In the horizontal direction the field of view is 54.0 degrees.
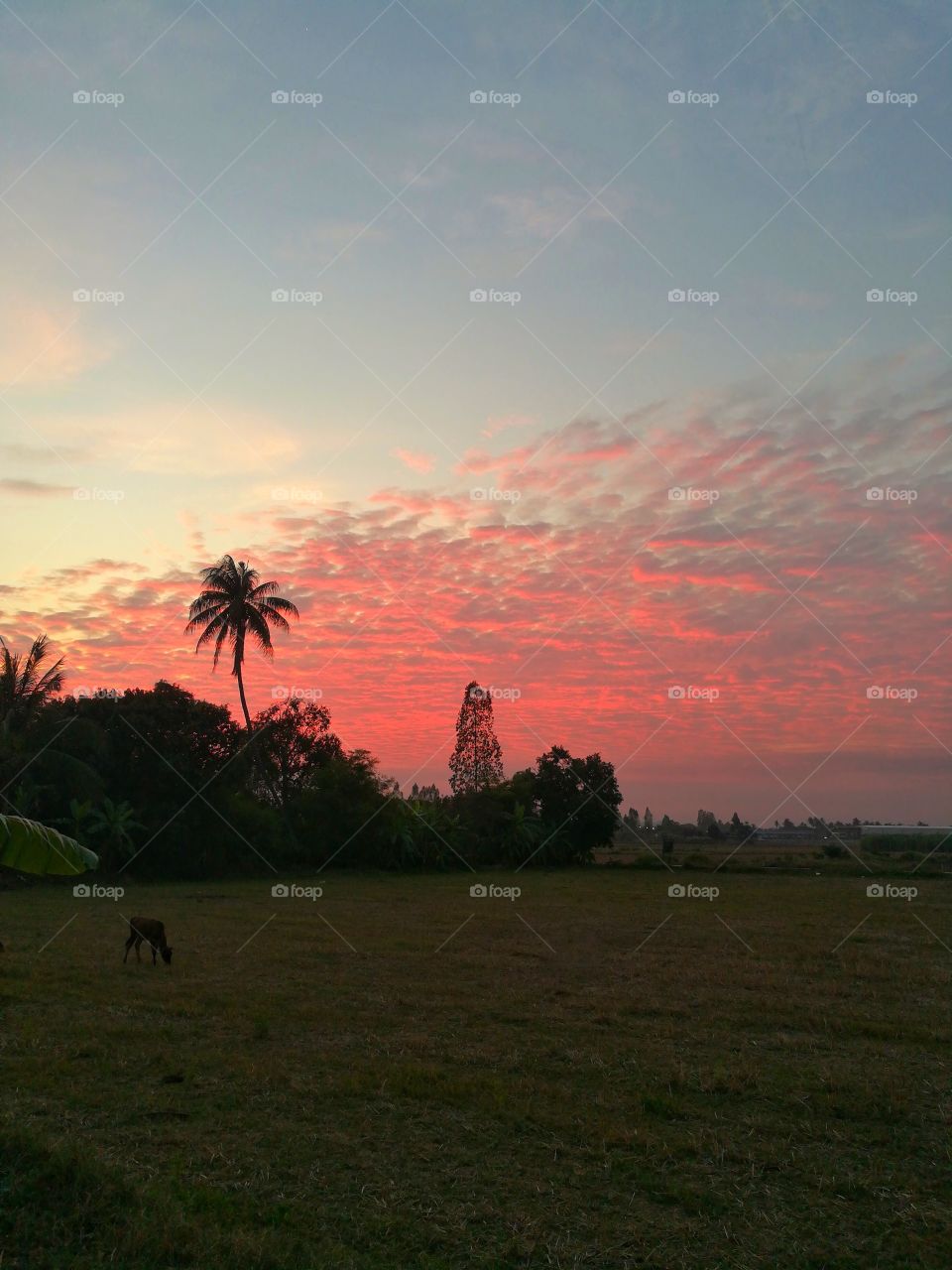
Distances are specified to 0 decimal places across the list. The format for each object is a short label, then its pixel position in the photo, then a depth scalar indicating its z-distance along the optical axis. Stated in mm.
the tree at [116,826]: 36906
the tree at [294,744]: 52656
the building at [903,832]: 82562
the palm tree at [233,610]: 41188
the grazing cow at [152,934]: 15211
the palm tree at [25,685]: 34094
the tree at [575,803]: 57031
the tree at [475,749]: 61750
